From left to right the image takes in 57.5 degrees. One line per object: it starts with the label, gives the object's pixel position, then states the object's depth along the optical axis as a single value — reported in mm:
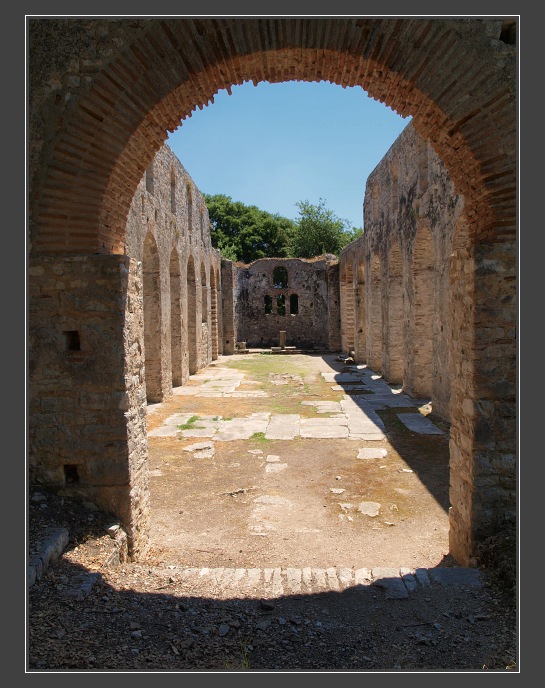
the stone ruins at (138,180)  4094
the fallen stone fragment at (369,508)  6012
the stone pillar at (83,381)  4477
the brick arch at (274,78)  4055
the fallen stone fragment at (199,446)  8609
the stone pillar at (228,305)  26266
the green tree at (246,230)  43031
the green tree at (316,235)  42594
